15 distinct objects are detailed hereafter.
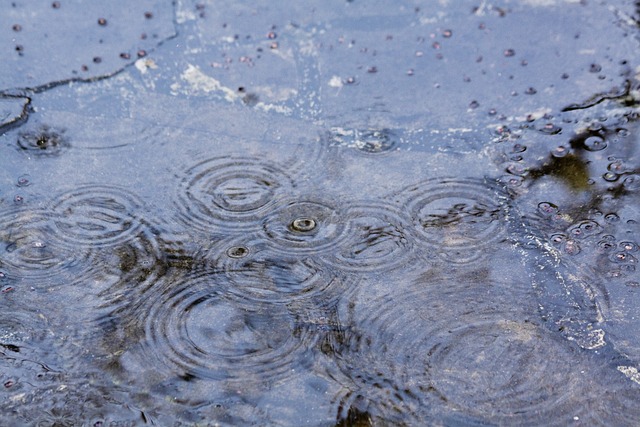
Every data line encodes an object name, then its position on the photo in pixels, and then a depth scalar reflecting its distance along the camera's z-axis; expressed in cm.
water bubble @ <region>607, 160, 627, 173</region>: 327
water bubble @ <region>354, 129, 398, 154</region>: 342
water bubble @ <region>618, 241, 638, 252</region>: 290
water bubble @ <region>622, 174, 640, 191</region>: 318
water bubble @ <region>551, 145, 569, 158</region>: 336
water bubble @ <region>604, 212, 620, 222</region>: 303
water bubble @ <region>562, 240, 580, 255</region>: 289
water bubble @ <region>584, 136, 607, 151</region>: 339
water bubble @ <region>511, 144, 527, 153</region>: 339
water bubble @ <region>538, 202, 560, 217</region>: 307
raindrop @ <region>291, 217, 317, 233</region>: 302
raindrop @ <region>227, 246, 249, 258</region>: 291
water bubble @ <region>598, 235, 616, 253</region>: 290
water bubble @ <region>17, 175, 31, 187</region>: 322
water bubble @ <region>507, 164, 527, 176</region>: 327
